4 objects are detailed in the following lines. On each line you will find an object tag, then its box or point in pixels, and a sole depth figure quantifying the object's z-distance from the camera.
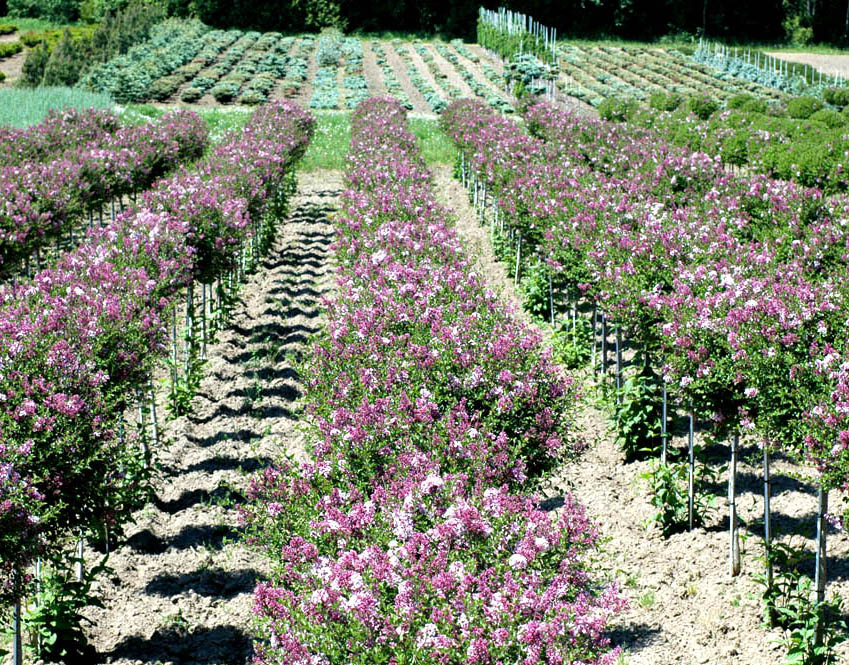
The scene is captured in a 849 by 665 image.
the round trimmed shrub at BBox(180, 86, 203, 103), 49.19
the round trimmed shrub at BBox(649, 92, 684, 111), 36.81
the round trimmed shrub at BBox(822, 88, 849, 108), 39.90
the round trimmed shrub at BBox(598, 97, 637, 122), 32.66
